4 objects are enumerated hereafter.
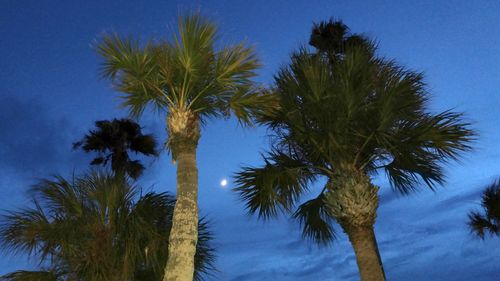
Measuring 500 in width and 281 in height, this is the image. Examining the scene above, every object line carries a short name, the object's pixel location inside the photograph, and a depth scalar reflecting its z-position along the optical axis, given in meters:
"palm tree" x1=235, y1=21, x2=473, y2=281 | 11.34
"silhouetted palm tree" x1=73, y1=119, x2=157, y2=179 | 17.05
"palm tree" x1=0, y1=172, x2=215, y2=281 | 10.73
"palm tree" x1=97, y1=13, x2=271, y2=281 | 8.27
